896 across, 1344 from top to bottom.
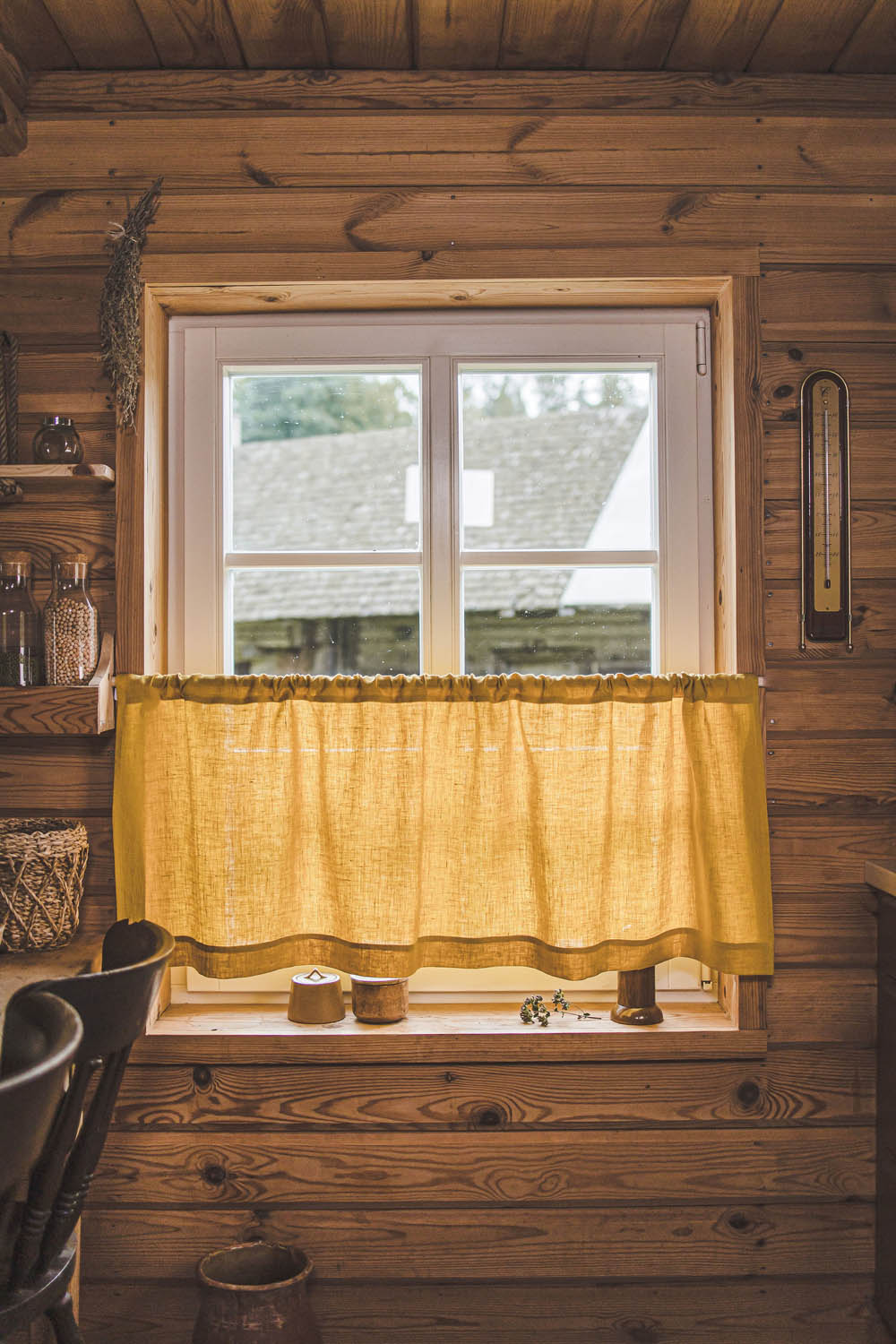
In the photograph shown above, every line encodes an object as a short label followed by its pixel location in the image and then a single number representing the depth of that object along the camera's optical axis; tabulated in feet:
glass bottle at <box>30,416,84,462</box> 6.13
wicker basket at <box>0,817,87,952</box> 5.61
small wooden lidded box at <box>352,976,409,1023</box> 6.32
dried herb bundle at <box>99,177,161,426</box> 6.25
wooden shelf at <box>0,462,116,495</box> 5.96
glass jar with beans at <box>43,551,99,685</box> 6.06
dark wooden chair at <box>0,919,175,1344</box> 3.58
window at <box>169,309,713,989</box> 6.75
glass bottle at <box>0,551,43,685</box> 6.02
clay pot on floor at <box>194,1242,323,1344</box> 5.43
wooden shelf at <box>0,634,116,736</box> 5.94
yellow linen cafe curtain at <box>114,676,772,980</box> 6.17
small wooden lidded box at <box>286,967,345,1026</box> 6.33
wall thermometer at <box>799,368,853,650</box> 6.37
